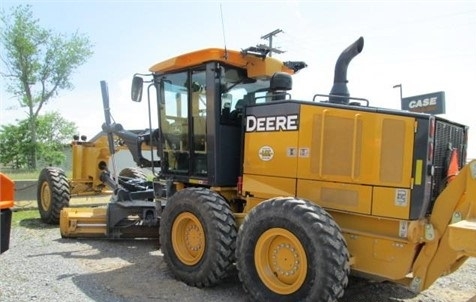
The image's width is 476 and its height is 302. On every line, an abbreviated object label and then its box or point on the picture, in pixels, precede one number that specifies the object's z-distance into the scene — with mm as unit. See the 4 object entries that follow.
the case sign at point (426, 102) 6105
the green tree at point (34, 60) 34188
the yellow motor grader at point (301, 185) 4242
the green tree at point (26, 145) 38312
